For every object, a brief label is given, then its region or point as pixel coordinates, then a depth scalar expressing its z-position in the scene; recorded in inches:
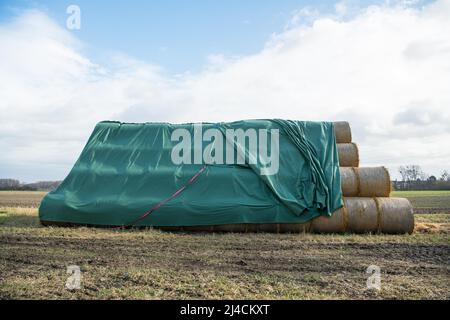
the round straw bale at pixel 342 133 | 393.1
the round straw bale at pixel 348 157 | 379.9
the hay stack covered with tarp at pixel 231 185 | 344.2
